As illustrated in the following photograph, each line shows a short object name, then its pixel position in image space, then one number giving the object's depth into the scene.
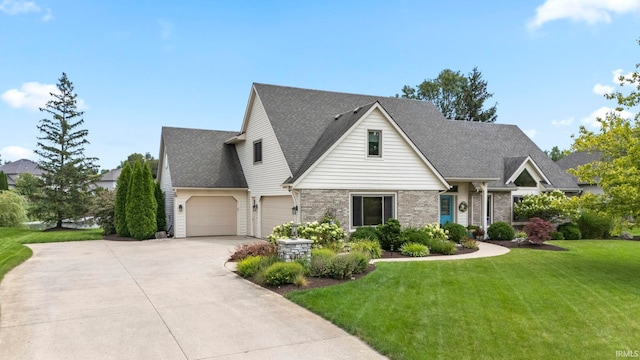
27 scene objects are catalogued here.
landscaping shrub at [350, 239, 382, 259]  13.49
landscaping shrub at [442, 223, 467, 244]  17.54
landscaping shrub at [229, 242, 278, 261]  11.88
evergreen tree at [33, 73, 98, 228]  27.14
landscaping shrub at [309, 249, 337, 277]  10.08
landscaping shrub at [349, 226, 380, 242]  15.21
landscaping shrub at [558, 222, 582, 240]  20.55
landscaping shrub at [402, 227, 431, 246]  15.34
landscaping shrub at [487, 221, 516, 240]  19.17
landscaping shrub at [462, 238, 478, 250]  16.14
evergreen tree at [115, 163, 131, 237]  21.38
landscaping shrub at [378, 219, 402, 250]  15.31
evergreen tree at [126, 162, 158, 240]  20.39
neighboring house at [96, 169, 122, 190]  63.33
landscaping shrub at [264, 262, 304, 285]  9.48
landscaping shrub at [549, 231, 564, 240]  20.33
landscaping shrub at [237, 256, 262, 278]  10.55
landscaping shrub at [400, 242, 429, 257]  14.38
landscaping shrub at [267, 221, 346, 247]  14.43
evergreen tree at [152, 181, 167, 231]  21.70
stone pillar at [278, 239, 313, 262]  10.73
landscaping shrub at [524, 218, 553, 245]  16.88
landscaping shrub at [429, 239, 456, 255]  14.97
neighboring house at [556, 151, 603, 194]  30.88
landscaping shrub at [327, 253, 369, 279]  9.94
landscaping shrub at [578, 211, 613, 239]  21.14
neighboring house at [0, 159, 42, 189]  64.92
